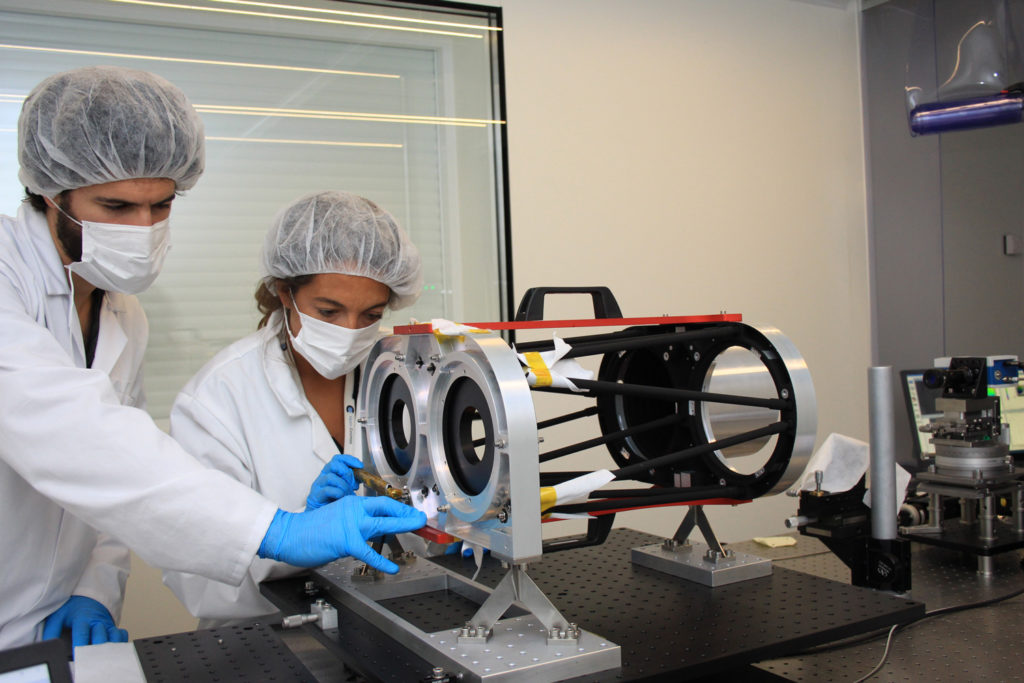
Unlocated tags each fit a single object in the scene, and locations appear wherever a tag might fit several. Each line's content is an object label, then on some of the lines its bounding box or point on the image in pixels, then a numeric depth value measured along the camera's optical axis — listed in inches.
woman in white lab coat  60.0
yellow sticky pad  72.2
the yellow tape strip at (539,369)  36.0
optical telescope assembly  33.8
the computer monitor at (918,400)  107.1
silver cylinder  54.2
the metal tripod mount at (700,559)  48.3
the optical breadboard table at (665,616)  36.8
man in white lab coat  41.1
